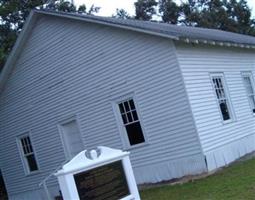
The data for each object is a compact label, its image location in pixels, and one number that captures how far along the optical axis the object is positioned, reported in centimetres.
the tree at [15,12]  3041
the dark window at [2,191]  2399
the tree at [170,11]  5012
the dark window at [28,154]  2067
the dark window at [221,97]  1667
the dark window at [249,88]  1922
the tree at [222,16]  4841
